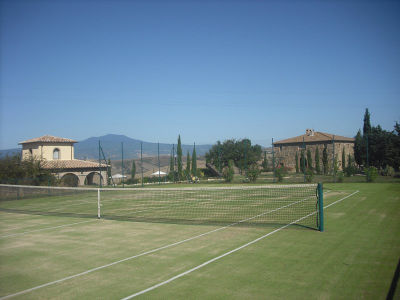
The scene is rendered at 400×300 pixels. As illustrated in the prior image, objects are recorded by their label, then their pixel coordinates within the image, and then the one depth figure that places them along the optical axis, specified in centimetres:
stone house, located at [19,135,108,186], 3853
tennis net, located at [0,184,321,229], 1280
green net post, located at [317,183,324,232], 995
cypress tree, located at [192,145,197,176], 3869
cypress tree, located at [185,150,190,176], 3656
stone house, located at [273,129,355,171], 5311
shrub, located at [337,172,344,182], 2662
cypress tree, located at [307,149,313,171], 4080
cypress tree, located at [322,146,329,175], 3255
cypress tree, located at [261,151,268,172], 4200
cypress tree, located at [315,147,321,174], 3303
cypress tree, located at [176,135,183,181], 3516
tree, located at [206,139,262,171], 4984
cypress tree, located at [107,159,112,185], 3422
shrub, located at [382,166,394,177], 2809
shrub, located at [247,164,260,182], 3044
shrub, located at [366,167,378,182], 2534
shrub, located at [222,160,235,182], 3198
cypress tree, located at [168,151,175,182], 3510
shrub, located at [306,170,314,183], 2756
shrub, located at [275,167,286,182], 2913
